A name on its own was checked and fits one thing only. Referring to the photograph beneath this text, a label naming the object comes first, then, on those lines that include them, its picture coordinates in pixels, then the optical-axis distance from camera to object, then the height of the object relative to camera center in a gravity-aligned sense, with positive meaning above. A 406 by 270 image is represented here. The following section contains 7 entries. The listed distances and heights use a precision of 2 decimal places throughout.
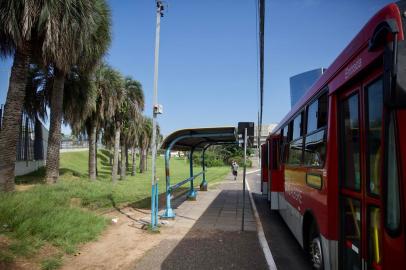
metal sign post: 9.54 +0.59
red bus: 2.48 +0.03
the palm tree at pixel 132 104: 27.98 +4.51
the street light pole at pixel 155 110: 8.76 +1.25
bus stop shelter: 10.37 +0.73
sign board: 9.77 +0.89
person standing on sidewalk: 30.82 -0.89
